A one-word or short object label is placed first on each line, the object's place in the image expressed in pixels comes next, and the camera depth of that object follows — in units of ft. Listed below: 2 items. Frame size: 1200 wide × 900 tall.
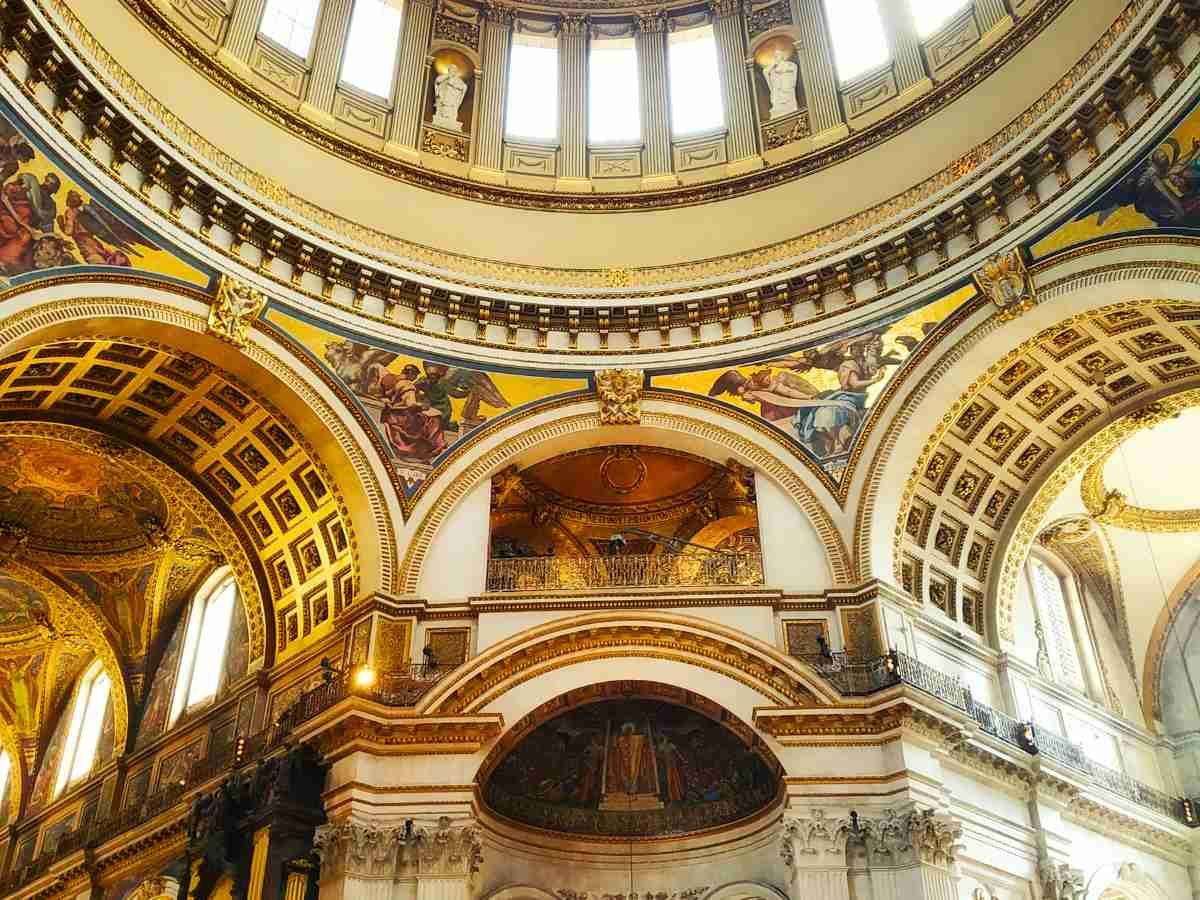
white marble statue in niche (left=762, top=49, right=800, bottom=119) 80.53
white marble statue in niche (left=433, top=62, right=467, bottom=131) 81.82
